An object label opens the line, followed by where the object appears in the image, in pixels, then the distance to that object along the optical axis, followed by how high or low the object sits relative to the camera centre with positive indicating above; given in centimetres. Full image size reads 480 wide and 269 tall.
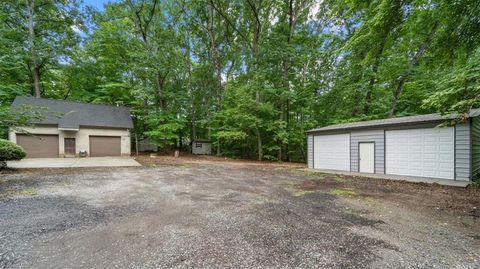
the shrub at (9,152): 864 -80
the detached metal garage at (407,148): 711 -68
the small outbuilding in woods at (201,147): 2062 -149
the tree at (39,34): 1505 +757
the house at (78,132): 1399 +1
